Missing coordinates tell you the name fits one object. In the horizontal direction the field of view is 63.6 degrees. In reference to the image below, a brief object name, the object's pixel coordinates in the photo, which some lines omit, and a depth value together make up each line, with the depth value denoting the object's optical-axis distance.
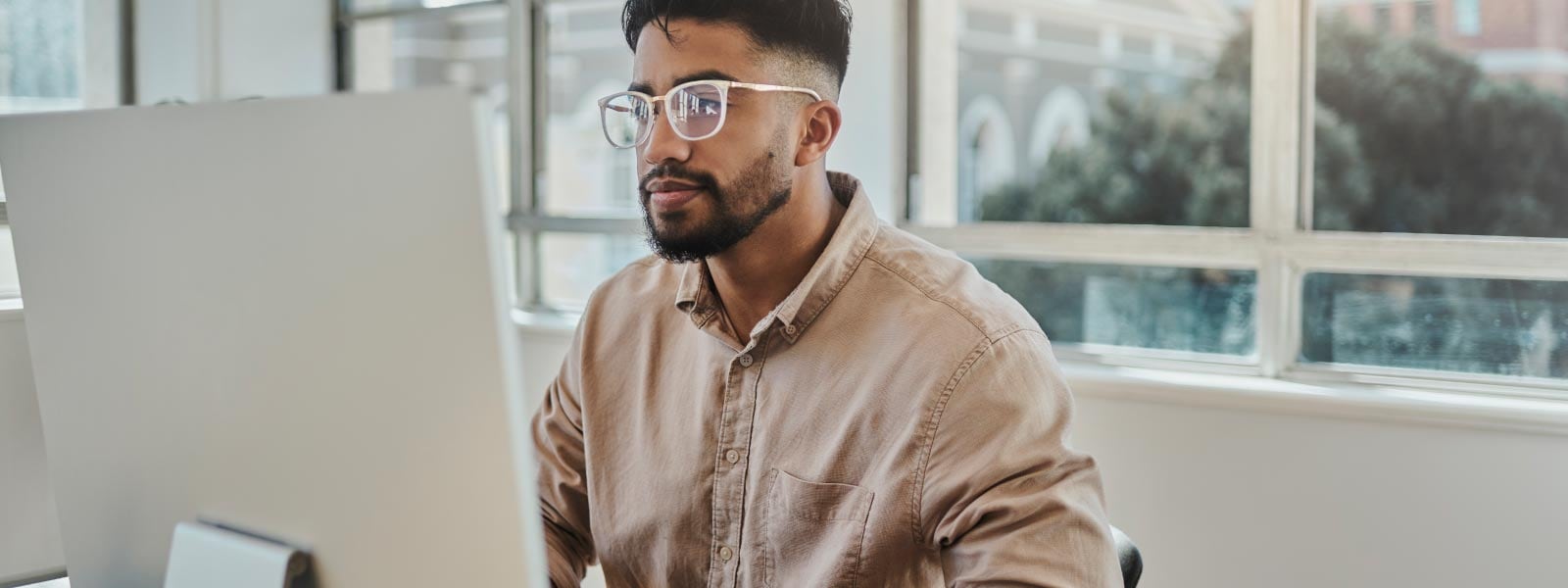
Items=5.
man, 1.12
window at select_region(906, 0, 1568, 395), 2.00
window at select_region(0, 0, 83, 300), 2.95
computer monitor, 0.66
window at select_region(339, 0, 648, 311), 3.12
